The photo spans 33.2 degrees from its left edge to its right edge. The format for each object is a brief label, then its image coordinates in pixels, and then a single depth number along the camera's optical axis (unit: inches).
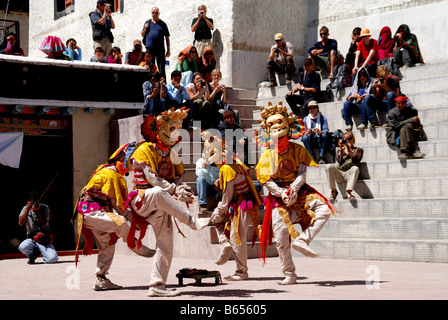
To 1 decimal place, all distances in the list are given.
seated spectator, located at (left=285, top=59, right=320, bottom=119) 597.9
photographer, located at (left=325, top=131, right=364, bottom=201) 500.1
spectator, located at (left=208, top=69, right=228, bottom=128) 566.1
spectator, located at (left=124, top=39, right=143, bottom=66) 634.2
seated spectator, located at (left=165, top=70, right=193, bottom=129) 557.3
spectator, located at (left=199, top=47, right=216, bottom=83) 621.0
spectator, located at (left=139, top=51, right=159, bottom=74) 614.5
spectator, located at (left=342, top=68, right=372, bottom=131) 551.9
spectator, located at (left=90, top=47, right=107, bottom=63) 649.6
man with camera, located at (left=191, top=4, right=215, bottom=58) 672.4
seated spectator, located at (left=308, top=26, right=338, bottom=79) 638.5
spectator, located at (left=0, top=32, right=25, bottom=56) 594.2
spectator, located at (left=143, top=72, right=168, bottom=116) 552.7
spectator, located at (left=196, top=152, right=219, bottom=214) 488.1
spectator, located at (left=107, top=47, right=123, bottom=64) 646.5
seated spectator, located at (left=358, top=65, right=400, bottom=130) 545.6
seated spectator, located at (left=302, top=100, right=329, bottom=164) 537.6
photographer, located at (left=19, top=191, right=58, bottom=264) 486.9
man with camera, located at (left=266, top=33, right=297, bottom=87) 659.4
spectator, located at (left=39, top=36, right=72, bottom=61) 589.0
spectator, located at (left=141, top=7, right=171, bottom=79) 645.9
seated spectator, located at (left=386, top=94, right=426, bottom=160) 499.6
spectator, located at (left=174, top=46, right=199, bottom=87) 616.4
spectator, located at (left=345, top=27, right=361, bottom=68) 607.2
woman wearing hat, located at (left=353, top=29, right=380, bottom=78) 593.0
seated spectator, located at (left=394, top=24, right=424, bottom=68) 596.1
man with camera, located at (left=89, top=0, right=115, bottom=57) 683.1
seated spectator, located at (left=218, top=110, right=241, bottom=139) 514.5
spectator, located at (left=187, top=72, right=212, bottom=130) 559.8
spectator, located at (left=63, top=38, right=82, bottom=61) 693.9
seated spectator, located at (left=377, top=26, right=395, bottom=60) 608.4
